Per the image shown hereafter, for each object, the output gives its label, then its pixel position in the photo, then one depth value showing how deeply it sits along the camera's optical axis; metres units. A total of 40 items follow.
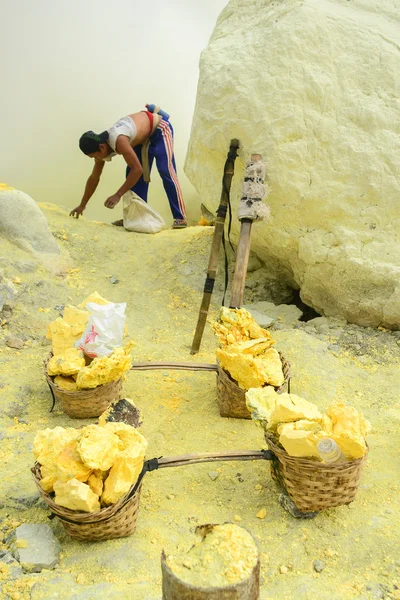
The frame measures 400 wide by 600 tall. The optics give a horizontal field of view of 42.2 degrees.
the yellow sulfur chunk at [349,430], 1.70
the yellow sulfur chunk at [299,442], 1.71
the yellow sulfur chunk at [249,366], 2.34
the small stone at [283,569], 1.59
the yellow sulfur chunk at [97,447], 1.60
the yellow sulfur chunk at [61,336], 2.54
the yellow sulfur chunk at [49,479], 1.65
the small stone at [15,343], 3.02
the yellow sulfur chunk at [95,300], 2.66
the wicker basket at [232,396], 2.40
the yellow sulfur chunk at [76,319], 2.57
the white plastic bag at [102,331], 2.45
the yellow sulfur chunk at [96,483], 1.64
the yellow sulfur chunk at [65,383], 2.38
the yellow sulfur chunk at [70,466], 1.60
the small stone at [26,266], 3.57
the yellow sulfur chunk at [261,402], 1.99
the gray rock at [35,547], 1.54
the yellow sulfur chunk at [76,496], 1.55
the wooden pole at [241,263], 2.96
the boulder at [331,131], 3.08
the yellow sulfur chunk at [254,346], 2.42
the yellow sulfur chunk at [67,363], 2.37
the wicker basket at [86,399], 2.36
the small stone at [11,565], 1.50
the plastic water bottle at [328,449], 1.69
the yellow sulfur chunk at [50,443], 1.66
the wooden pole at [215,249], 3.09
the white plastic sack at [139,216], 4.70
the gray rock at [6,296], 3.21
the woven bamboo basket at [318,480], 1.71
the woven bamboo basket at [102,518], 1.58
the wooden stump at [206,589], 1.10
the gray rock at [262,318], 3.32
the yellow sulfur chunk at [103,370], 2.32
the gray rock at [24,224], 3.70
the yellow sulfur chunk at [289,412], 1.84
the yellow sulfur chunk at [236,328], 2.56
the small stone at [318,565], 1.59
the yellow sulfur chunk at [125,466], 1.62
